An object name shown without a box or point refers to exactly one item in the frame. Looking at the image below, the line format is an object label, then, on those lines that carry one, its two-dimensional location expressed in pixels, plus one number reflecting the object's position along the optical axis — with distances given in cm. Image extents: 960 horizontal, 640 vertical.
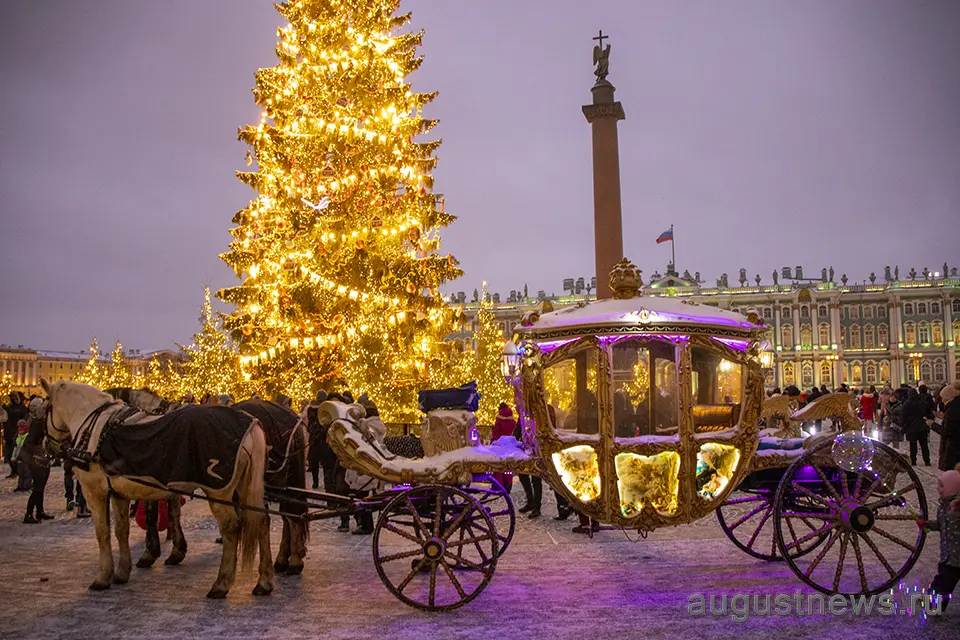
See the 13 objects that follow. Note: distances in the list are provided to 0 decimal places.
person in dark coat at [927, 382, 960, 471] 928
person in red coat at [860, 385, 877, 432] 2119
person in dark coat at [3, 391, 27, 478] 1538
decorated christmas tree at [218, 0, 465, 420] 1498
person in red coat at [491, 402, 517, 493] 1102
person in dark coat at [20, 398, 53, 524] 1036
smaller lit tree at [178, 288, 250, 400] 1838
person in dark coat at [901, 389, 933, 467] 1495
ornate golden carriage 601
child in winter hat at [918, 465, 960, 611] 537
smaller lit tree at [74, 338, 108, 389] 2827
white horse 652
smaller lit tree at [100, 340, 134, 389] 2758
